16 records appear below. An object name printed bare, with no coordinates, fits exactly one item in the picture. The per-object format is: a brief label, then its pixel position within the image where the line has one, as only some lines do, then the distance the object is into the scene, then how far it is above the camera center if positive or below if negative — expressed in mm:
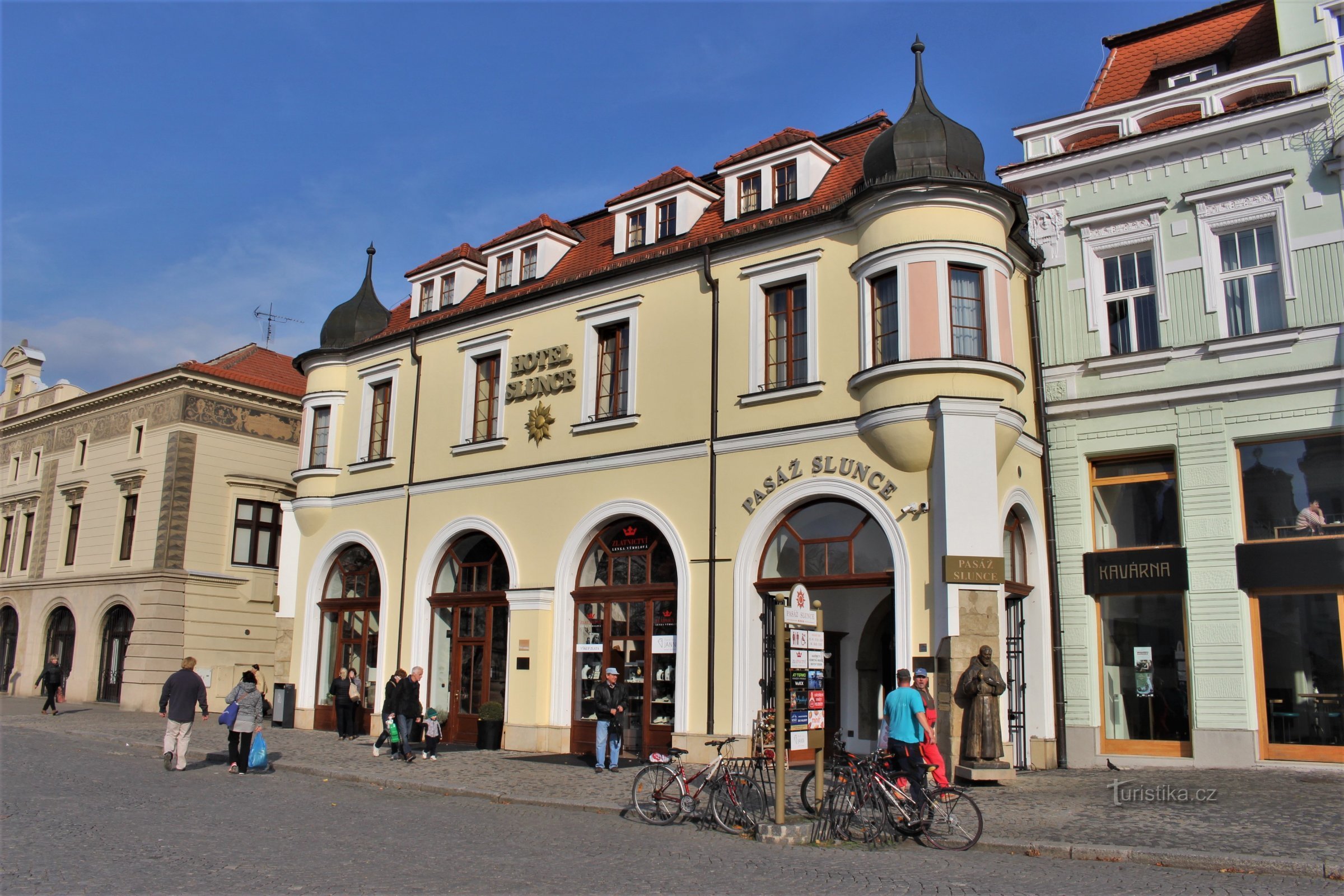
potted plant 21266 -1264
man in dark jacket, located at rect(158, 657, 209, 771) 17109 -778
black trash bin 25969 -1178
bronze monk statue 15070 -636
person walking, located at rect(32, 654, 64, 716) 29156 -670
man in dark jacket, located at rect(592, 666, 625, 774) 17281 -696
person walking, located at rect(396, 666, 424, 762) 19312 -798
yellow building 16953 +3842
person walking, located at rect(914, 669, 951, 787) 12204 -976
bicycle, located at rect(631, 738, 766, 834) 11836 -1434
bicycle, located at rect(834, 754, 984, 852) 11016 -1461
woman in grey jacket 17250 -1049
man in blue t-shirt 11984 -662
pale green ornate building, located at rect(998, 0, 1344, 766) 16641 +4512
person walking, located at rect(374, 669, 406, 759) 19547 -702
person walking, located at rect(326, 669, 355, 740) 22969 -1039
